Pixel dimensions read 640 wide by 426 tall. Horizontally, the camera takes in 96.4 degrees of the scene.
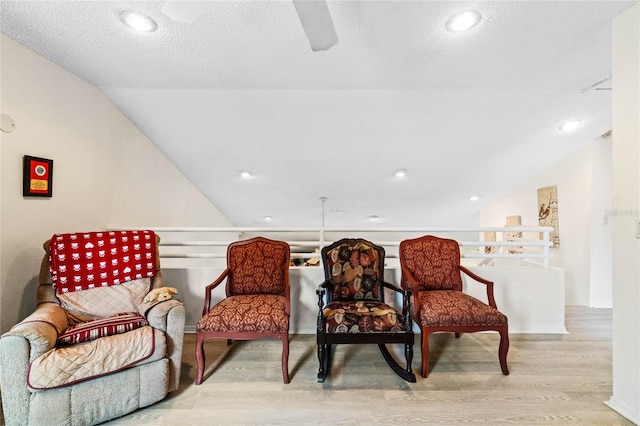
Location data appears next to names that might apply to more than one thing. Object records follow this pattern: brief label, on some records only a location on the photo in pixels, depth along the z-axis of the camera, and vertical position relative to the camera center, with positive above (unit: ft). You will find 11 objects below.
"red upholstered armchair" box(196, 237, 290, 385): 6.45 -2.16
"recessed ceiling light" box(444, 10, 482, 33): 5.56 +3.95
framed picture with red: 6.88 +0.93
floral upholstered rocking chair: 6.38 -2.22
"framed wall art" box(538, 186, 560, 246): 14.28 +0.45
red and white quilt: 6.57 -1.08
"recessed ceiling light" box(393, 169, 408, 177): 12.78 +2.02
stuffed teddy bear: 6.59 -1.87
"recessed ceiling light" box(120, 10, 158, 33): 5.66 +3.95
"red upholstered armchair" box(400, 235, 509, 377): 6.72 -2.04
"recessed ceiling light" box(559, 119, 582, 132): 10.19 +3.41
